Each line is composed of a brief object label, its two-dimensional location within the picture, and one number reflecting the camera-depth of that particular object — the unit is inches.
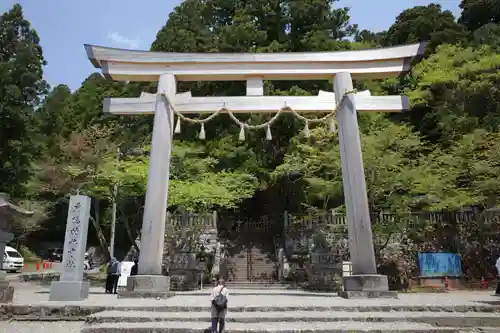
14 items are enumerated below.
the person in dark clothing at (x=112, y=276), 506.6
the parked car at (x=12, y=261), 917.8
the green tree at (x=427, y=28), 1129.4
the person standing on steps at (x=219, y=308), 239.6
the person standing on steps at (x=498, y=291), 488.4
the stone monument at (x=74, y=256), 386.9
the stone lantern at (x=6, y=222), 368.8
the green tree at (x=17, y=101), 1115.3
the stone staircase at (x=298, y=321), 252.8
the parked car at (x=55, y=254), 1368.1
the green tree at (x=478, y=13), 1262.3
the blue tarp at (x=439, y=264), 642.2
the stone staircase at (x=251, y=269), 755.4
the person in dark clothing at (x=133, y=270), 514.9
